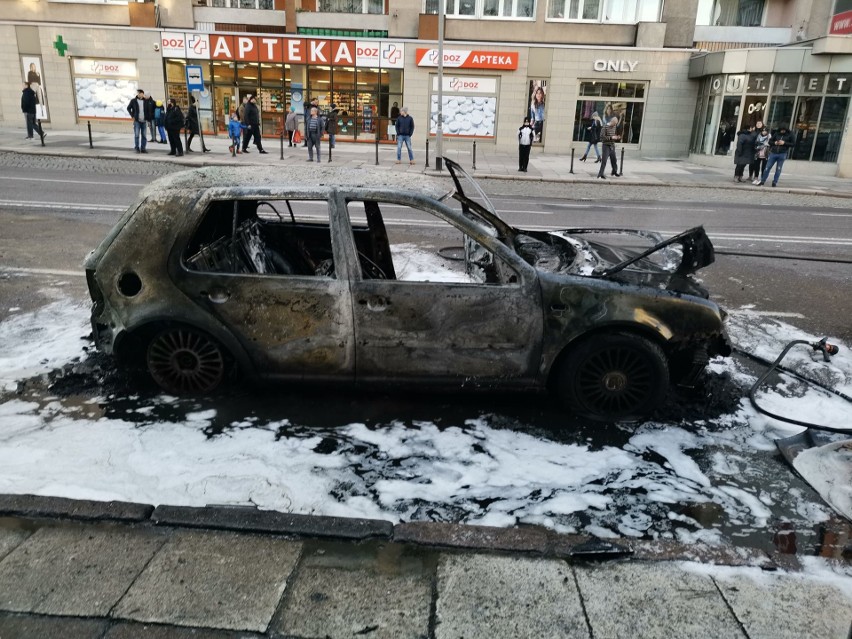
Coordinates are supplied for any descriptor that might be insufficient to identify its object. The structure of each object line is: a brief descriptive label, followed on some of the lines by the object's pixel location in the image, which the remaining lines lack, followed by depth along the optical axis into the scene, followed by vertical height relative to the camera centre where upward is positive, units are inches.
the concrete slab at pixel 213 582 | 107.0 -78.0
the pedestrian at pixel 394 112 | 1125.1 +11.7
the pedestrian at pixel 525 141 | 827.4 -20.8
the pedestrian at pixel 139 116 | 848.3 -6.6
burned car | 173.0 -49.2
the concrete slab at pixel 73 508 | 130.1 -76.2
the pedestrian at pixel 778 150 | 778.8 -20.6
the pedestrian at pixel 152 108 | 874.1 +3.8
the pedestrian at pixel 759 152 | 808.9 -24.4
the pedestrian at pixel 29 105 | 888.3 +2.7
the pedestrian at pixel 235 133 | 869.2 -24.4
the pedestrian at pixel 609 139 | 808.3 -15.1
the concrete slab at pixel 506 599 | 106.3 -77.8
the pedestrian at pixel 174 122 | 808.3 -12.1
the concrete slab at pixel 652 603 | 106.8 -77.6
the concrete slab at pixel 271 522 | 127.9 -76.7
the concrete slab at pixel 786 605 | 107.4 -77.4
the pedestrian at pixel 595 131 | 955.3 -7.2
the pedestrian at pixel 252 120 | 877.8 -7.3
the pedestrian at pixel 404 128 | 884.6 -11.0
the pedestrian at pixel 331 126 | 872.3 -11.3
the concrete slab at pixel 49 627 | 102.3 -78.0
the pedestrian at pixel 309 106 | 850.1 +12.4
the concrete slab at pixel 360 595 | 105.8 -78.1
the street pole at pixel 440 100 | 790.0 +24.0
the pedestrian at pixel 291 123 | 966.7 -10.1
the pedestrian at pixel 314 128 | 834.2 -13.8
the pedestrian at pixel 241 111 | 883.0 +4.0
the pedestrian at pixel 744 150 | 816.3 -22.9
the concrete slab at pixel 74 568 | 108.7 -77.9
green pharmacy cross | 1098.7 +99.2
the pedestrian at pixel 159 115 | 931.0 -5.1
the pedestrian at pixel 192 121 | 868.0 -10.8
